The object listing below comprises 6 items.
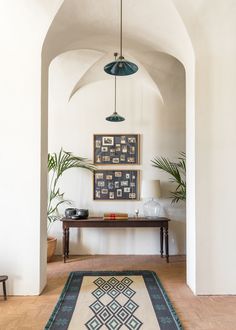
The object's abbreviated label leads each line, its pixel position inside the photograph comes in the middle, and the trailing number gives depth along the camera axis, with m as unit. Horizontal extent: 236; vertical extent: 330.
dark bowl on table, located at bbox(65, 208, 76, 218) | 4.54
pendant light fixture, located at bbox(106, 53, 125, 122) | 4.38
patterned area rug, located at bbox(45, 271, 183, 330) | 2.44
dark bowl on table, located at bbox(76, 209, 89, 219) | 4.50
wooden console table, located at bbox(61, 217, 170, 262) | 4.35
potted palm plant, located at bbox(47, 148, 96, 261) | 4.73
